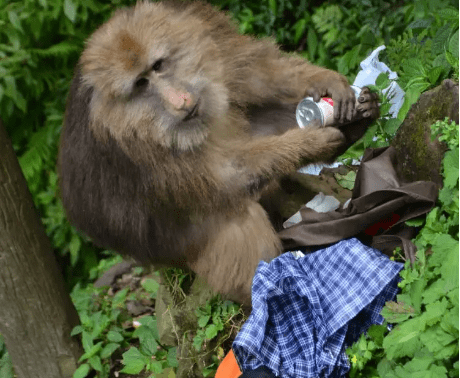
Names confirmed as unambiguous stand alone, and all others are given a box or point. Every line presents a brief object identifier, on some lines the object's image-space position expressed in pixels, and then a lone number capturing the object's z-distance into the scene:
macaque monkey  2.61
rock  2.26
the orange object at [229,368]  2.51
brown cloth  2.30
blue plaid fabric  2.21
